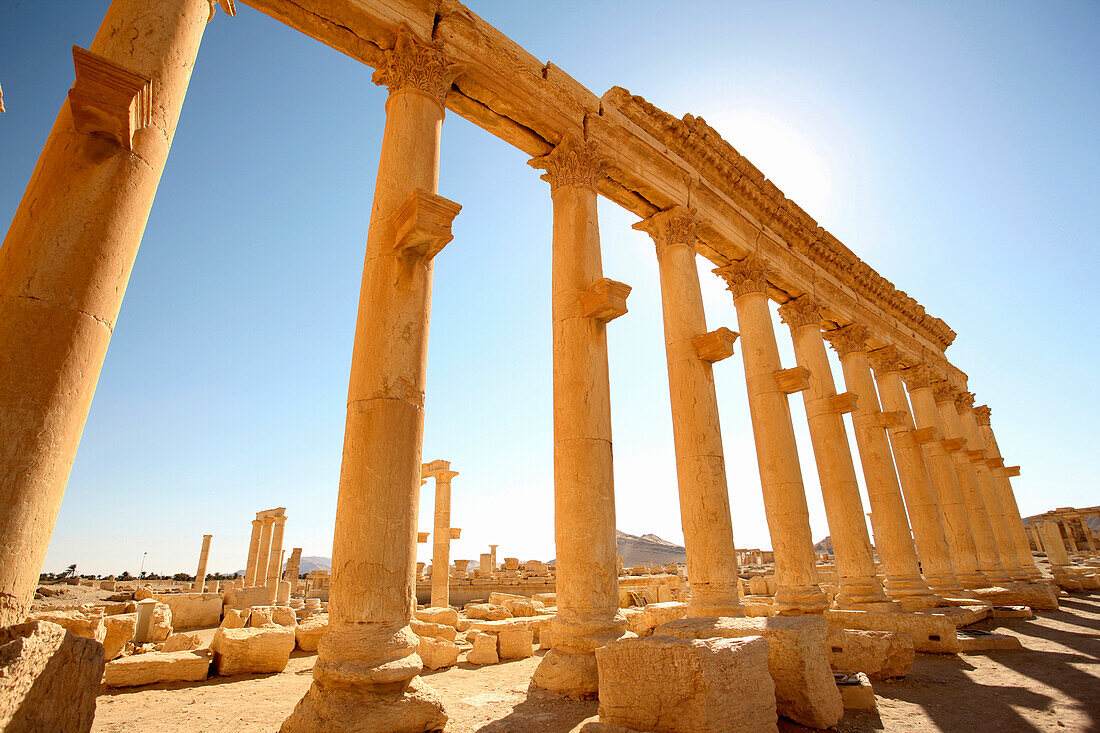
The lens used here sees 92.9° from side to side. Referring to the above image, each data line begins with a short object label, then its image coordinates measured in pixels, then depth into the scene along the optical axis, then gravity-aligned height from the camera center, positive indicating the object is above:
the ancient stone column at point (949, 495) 19.94 +2.10
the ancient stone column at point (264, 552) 32.12 +0.56
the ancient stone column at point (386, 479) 5.25 +0.89
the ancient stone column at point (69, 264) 3.76 +2.37
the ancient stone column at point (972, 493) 21.03 +2.37
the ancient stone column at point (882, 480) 15.62 +2.16
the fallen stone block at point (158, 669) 8.77 -1.72
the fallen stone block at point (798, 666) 5.77 -1.20
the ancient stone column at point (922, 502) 17.38 +1.65
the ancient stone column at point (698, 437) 10.20 +2.36
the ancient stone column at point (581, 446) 7.68 +1.75
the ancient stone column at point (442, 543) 23.17 +0.69
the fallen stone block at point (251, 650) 9.79 -1.58
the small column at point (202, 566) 36.94 -0.27
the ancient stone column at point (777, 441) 11.92 +2.67
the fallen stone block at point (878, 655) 8.16 -1.52
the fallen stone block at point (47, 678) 2.95 -0.65
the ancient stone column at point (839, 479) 13.92 +1.94
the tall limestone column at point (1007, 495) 23.83 +2.61
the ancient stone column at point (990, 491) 22.73 +2.61
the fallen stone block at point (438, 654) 10.81 -1.86
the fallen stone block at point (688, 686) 4.62 -1.15
